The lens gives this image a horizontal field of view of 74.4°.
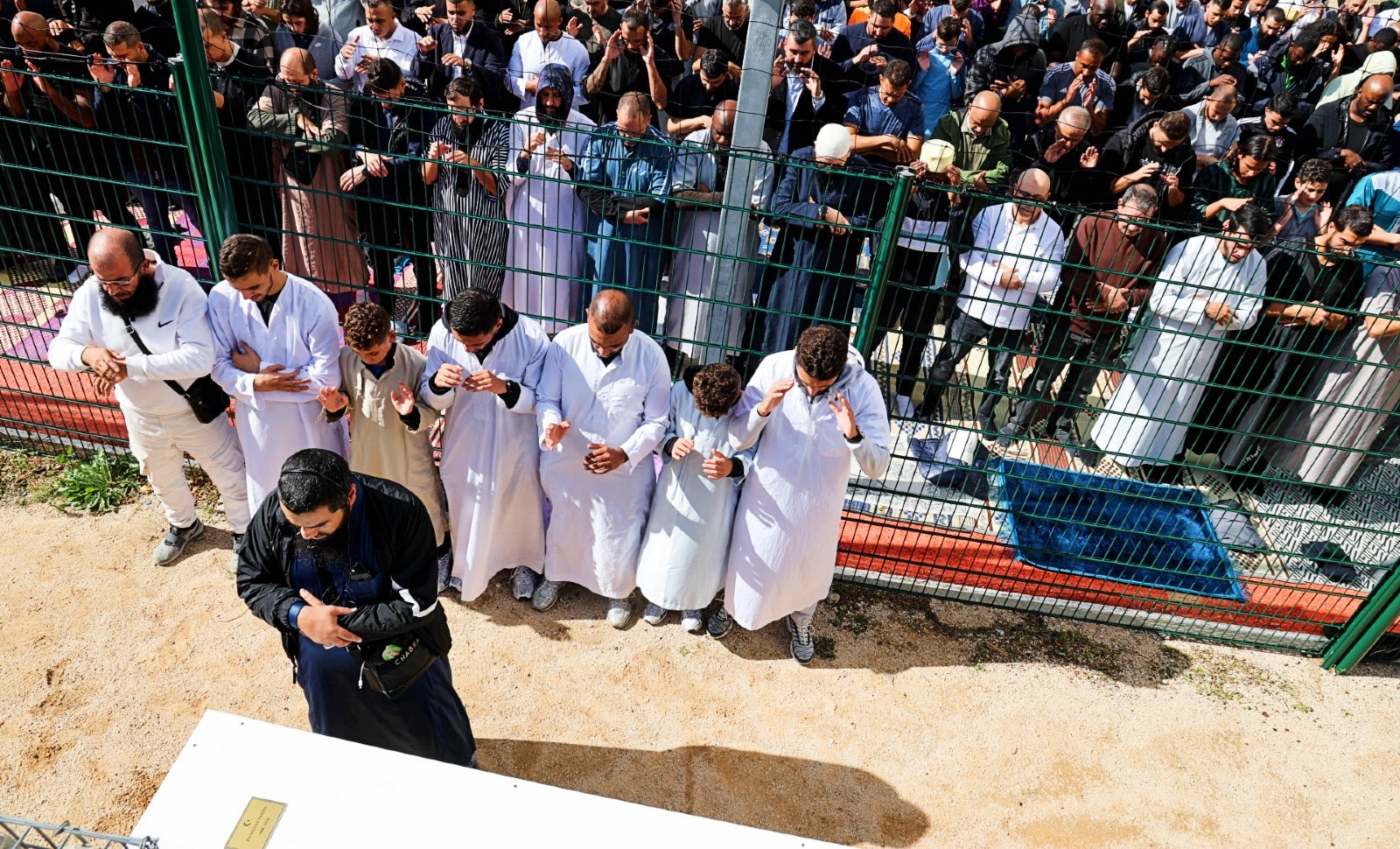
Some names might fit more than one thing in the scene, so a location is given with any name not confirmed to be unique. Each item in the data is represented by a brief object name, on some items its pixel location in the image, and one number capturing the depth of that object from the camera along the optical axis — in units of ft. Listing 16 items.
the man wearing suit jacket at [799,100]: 22.02
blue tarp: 16.75
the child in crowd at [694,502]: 13.07
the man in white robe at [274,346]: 13.52
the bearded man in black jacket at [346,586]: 9.46
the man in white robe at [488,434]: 13.14
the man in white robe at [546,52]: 23.43
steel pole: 12.74
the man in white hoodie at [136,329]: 13.10
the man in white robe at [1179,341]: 16.37
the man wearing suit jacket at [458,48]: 23.18
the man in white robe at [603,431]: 13.61
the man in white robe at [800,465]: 12.98
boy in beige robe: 12.81
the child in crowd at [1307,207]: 19.27
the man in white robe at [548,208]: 17.34
